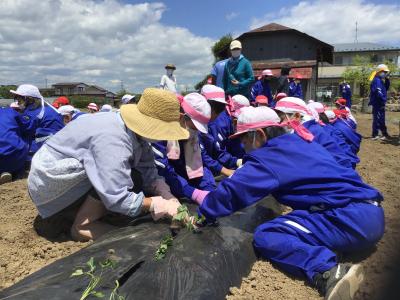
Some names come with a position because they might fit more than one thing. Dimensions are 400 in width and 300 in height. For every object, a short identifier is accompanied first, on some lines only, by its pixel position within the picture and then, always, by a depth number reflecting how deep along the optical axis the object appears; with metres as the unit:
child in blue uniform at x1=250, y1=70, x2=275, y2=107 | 8.57
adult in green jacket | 6.55
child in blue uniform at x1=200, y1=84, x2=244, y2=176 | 4.21
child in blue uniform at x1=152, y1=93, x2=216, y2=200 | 3.33
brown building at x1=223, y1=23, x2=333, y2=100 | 22.81
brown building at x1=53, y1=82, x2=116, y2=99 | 68.88
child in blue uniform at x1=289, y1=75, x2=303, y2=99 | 10.70
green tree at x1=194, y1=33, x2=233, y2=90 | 35.09
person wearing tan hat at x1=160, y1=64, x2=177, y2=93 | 9.49
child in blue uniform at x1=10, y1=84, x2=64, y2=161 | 5.54
